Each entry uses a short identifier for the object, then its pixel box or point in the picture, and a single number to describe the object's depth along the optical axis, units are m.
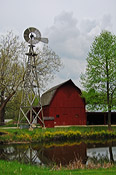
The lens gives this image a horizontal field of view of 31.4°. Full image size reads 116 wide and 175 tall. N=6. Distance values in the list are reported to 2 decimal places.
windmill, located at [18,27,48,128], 26.92
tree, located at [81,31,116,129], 27.33
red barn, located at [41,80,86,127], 31.38
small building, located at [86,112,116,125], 35.84
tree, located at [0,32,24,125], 27.34
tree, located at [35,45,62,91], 31.41
